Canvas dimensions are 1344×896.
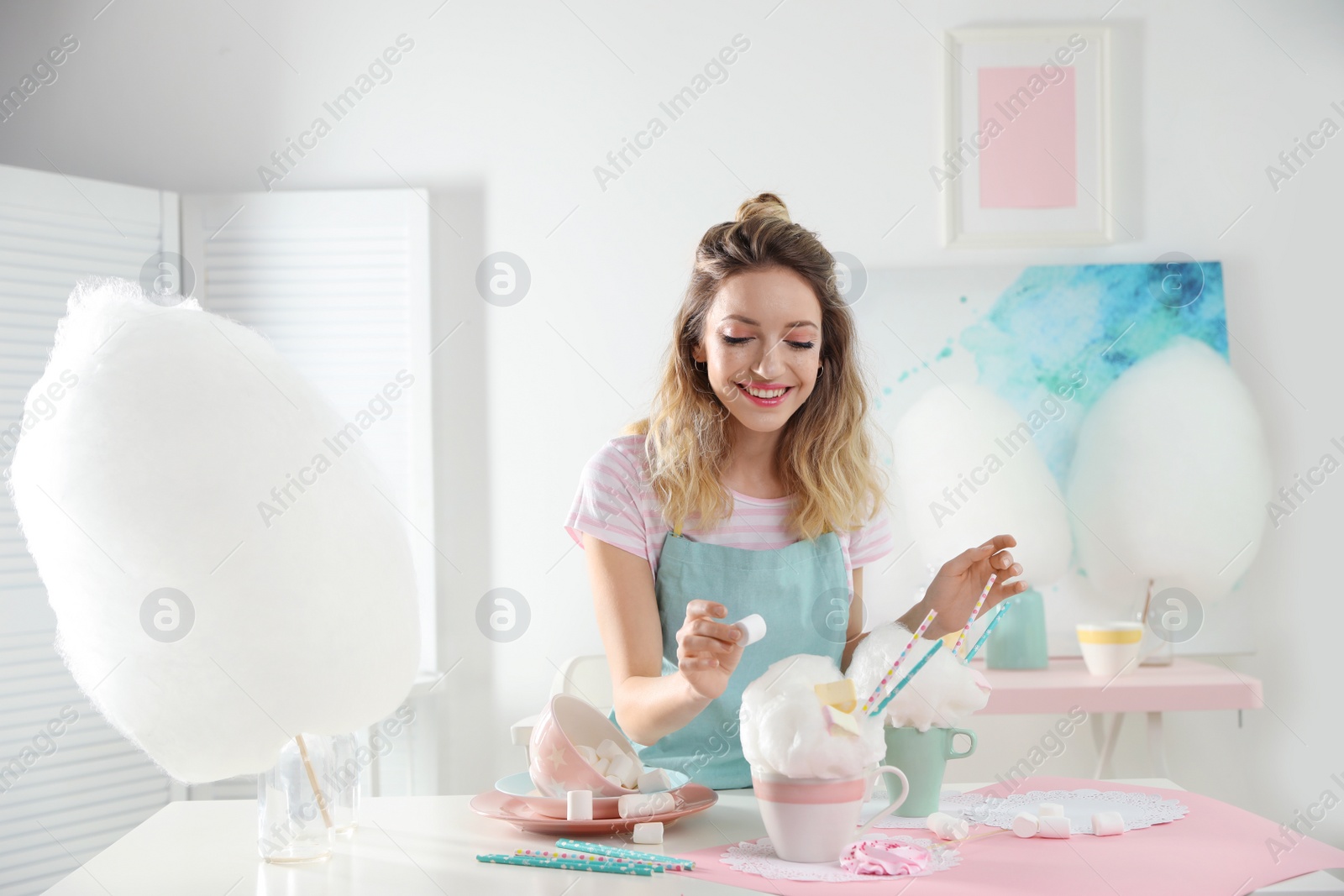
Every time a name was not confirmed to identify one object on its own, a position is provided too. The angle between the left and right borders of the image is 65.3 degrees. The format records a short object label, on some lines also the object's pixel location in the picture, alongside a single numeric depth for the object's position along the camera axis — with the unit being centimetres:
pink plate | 105
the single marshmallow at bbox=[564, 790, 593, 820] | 104
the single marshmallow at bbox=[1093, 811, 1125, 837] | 103
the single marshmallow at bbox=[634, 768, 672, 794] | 112
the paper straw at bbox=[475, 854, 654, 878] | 94
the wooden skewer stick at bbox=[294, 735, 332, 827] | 102
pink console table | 237
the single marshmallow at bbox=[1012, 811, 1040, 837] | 103
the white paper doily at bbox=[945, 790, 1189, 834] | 109
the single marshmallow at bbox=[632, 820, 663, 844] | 102
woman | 134
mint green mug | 107
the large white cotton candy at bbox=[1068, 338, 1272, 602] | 272
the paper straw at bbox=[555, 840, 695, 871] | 95
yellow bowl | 247
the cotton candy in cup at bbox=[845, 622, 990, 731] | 105
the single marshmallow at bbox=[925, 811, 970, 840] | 102
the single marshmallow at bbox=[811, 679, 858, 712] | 94
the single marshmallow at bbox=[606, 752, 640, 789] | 112
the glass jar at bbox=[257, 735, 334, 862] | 101
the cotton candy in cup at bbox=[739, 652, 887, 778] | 93
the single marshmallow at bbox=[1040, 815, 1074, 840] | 103
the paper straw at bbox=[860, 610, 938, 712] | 98
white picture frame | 284
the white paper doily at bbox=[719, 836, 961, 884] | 92
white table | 92
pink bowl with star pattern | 107
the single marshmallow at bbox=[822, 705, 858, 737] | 93
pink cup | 94
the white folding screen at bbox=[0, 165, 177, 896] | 256
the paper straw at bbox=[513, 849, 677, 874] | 95
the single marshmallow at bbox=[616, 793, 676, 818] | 106
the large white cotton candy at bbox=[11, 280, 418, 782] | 96
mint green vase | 256
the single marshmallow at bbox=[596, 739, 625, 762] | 115
